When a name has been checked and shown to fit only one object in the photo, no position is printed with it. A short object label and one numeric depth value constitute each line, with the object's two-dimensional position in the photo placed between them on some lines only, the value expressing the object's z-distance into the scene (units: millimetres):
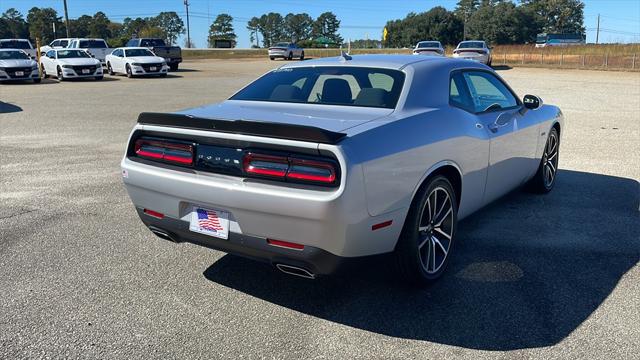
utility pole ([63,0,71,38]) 54094
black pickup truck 33000
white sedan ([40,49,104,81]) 24797
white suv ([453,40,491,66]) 31000
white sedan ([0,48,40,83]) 23062
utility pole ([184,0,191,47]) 98544
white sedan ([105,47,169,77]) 27188
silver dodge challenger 3098
